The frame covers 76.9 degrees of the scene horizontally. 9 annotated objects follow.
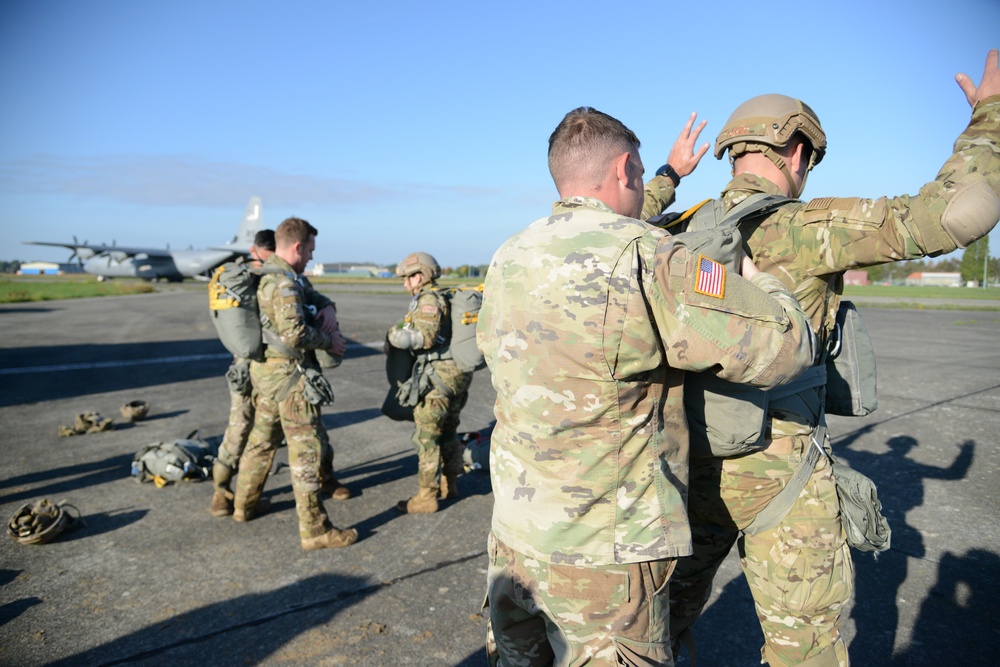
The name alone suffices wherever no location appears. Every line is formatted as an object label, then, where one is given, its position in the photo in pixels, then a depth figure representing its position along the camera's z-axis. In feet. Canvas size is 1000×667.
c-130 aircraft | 177.78
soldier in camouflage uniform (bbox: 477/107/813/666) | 5.71
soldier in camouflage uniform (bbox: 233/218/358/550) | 14.64
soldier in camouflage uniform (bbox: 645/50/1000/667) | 6.52
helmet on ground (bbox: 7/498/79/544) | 14.64
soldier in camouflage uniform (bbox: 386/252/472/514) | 16.76
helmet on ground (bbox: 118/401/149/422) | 26.04
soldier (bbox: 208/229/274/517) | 16.63
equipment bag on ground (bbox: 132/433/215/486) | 18.75
